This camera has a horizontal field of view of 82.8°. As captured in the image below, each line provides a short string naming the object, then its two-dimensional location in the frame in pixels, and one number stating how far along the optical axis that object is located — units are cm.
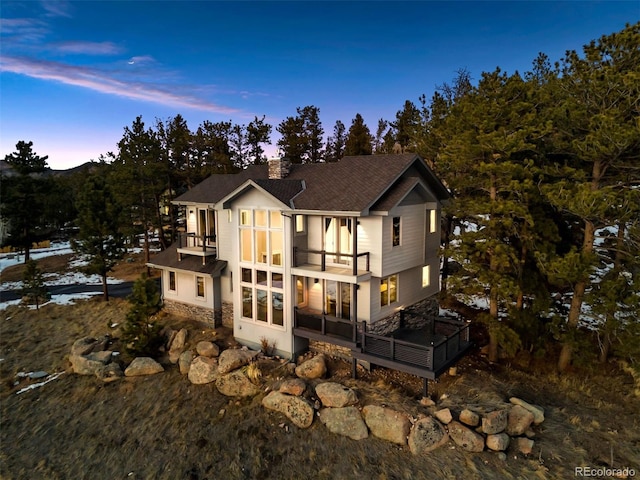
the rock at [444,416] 1114
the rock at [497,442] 1035
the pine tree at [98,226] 2309
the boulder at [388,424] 1097
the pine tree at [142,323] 1678
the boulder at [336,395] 1219
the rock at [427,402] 1208
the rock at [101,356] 1667
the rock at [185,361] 1566
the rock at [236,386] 1368
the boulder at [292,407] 1198
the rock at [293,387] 1283
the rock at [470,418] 1103
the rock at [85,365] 1636
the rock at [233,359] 1480
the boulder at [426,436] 1049
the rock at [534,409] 1145
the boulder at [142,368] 1583
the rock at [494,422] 1075
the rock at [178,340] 1741
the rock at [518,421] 1104
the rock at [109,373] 1572
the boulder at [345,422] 1133
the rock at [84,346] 1752
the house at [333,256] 1448
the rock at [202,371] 1475
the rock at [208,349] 1602
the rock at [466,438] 1036
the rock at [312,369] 1422
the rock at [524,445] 1035
